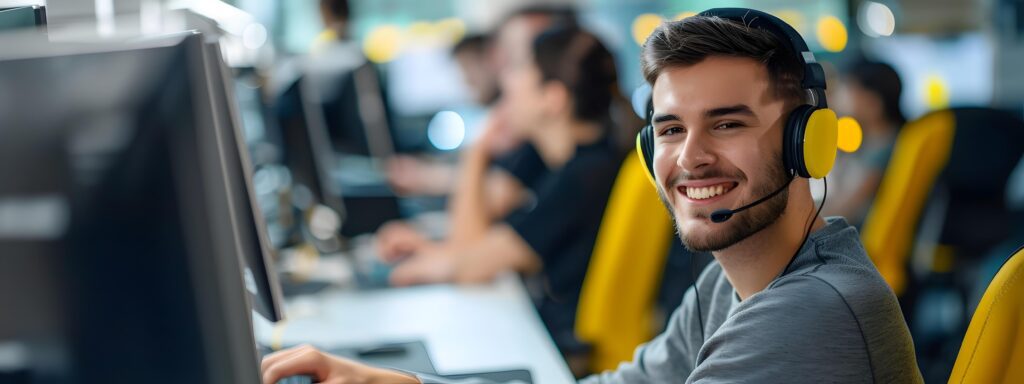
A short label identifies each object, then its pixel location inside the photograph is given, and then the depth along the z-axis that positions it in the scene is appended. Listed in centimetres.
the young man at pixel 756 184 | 198
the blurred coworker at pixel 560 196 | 349
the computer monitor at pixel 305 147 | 373
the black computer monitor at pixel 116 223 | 173
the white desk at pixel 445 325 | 273
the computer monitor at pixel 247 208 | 196
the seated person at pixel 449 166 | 589
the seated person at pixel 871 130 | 554
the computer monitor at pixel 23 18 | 212
